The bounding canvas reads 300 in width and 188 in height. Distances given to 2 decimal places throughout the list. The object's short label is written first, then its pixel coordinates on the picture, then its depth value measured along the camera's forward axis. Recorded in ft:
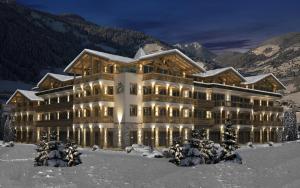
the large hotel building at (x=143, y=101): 143.48
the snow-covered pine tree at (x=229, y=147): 91.90
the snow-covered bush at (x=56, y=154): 87.08
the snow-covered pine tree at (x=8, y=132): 206.47
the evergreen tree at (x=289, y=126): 211.01
